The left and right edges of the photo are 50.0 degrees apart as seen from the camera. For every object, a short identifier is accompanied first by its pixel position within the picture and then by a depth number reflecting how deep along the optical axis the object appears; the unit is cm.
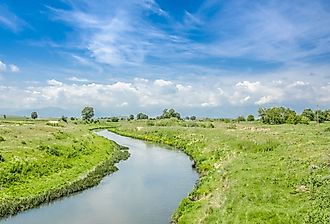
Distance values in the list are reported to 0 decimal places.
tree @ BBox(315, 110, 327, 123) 15238
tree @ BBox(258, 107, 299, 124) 13641
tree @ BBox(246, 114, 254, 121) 18550
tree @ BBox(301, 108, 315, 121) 16612
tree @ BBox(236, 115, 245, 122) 18460
